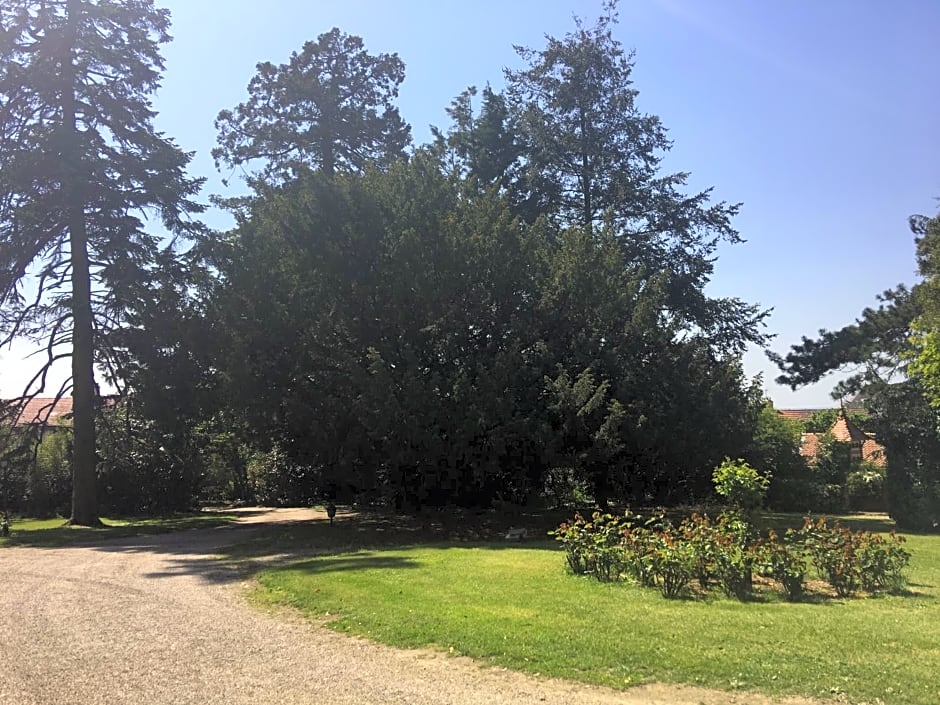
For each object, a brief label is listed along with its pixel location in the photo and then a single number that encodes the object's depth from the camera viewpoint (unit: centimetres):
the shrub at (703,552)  955
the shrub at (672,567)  936
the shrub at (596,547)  1052
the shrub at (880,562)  1002
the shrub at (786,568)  932
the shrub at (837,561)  980
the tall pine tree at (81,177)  2342
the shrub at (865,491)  3134
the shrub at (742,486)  1256
